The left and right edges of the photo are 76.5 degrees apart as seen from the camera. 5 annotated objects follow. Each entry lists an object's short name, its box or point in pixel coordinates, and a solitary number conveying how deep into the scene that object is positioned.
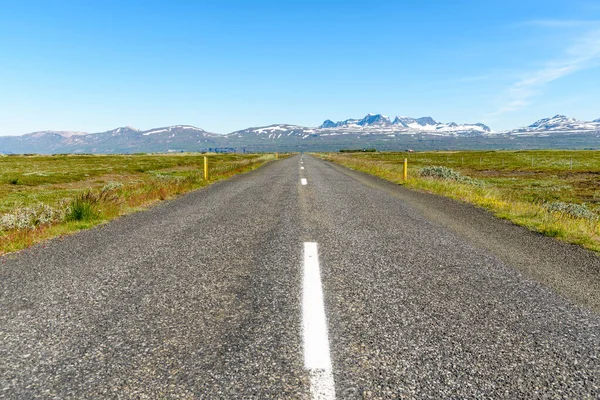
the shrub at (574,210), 13.38
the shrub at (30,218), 8.42
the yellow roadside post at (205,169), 22.65
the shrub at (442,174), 24.86
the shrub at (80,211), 9.51
